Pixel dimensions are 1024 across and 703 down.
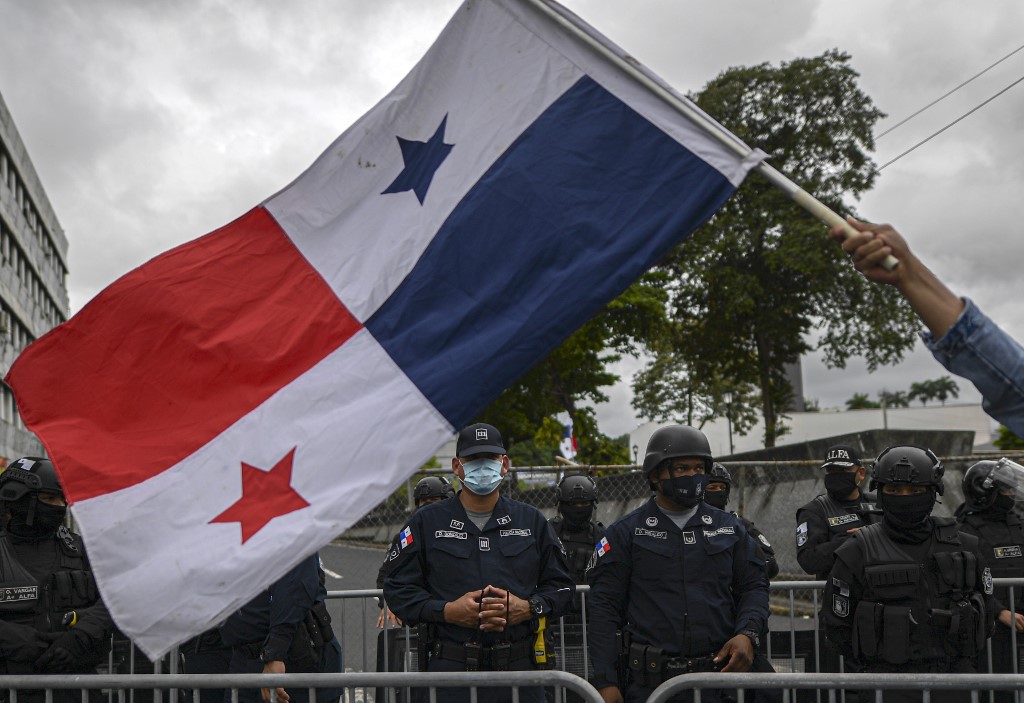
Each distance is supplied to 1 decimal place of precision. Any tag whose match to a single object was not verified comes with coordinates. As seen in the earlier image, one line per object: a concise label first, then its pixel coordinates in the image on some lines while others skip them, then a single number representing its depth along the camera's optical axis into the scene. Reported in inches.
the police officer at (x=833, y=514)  297.3
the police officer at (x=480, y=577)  214.8
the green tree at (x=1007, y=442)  1981.1
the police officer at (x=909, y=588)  218.1
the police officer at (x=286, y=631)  240.5
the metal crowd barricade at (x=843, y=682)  131.6
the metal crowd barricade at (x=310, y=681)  140.1
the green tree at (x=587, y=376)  1279.5
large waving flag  133.7
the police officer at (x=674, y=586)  207.5
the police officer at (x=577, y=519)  346.9
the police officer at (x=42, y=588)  228.1
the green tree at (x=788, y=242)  1353.3
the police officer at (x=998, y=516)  283.1
